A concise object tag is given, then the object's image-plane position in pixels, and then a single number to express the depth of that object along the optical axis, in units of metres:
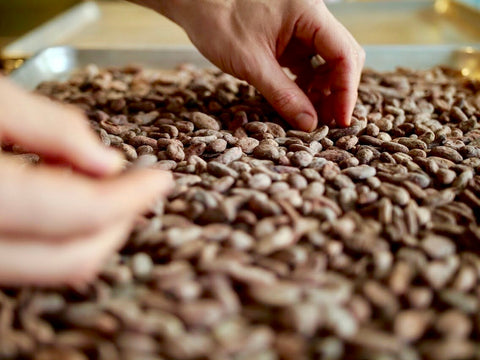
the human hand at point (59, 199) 0.17
